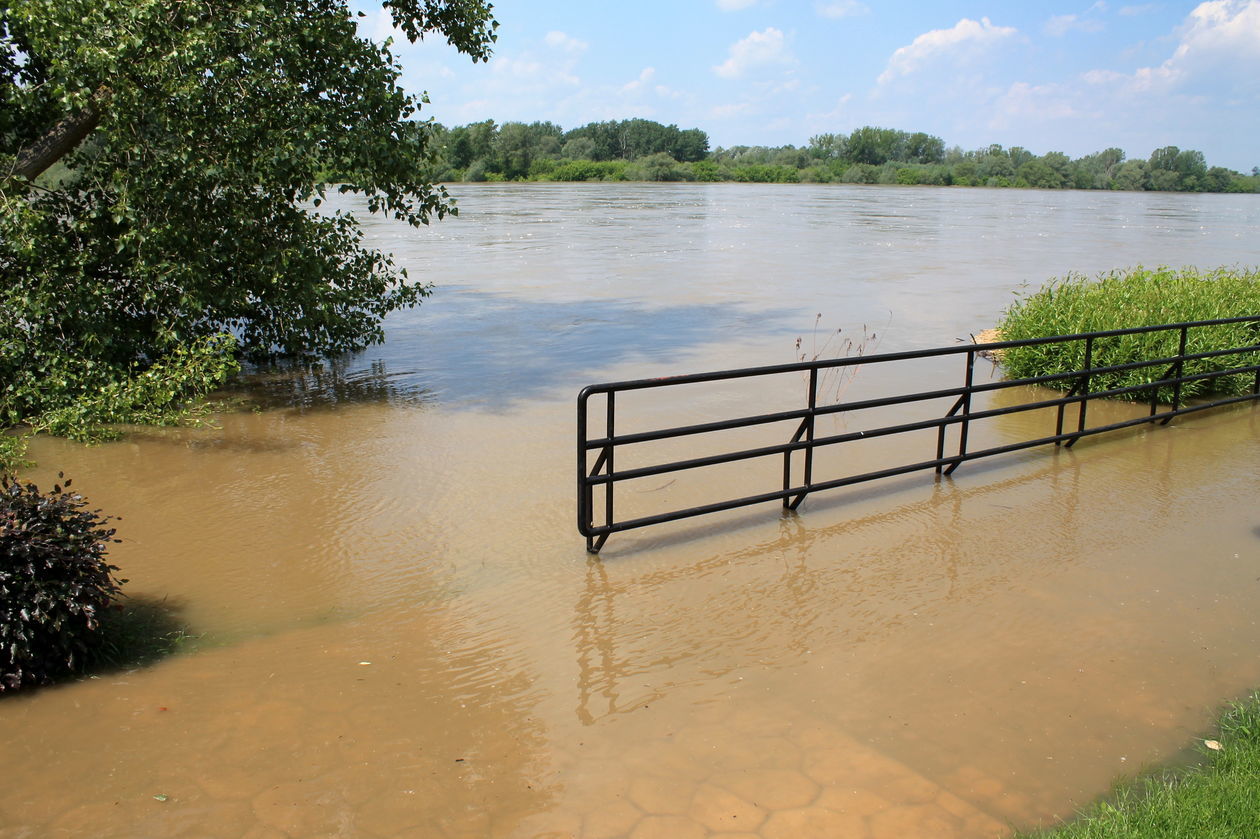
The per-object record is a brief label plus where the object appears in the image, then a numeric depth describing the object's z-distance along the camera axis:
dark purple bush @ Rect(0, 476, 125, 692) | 4.74
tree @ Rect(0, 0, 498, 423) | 9.65
